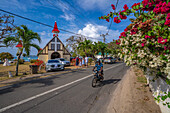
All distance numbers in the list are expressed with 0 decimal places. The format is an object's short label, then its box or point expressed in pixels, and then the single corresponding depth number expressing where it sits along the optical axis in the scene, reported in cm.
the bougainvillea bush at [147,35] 234
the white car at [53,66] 1273
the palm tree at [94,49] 2748
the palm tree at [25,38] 1000
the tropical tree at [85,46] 2570
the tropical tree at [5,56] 3303
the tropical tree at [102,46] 2858
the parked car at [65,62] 1970
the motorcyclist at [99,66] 668
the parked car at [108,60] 2544
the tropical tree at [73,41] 3671
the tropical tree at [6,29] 926
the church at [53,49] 2617
